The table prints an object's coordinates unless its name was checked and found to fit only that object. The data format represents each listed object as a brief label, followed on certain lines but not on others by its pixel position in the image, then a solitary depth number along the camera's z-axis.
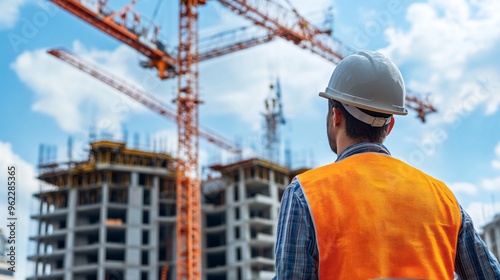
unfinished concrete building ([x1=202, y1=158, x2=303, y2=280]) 50.12
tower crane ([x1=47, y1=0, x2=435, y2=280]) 39.03
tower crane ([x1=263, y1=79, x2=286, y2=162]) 60.07
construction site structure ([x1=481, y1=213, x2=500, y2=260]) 56.34
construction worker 1.58
